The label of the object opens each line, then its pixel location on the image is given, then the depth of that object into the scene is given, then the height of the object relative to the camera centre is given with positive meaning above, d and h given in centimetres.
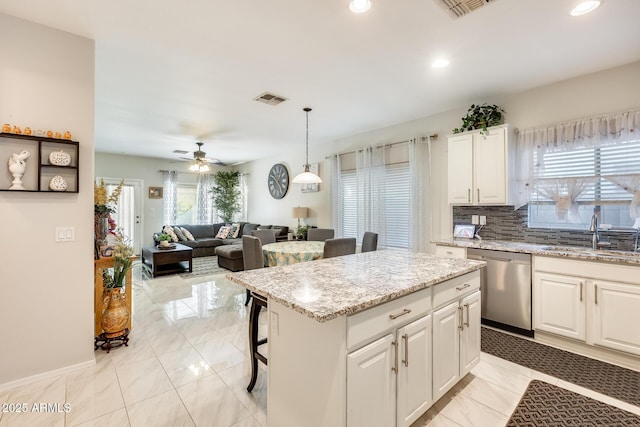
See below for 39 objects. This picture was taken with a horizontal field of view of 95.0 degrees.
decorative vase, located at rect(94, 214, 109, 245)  276 -14
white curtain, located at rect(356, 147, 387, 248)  487 +38
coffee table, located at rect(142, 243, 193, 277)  535 -87
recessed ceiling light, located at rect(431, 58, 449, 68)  271 +141
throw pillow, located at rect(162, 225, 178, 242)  663 -43
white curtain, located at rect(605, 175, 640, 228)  267 +23
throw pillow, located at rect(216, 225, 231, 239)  774 -51
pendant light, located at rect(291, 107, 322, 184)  397 +48
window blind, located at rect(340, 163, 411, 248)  462 +12
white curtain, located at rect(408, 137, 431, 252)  429 +26
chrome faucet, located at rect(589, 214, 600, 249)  286 -18
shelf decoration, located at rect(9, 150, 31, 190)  211 +33
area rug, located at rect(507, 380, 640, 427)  181 -128
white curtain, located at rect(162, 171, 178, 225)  787 +41
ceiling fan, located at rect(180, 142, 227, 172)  542 +93
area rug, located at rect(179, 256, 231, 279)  558 -113
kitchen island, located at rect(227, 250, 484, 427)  133 -67
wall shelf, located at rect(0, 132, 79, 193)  212 +38
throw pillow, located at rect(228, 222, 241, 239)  769 -47
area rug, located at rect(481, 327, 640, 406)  214 -127
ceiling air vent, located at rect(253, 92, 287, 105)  354 +143
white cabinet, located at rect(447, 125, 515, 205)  327 +56
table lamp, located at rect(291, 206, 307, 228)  620 +2
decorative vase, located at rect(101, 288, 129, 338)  269 -95
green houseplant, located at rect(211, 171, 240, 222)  845 +55
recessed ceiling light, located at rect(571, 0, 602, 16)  194 +140
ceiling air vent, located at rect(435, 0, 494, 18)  190 +137
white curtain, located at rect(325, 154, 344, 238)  557 +37
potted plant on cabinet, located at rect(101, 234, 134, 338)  270 -77
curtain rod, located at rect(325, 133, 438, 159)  420 +112
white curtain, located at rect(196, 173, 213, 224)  837 +38
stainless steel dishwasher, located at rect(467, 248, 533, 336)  293 -79
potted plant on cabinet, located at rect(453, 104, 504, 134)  345 +115
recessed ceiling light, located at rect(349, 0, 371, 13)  194 +140
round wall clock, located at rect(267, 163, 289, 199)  704 +80
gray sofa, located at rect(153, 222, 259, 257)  707 -66
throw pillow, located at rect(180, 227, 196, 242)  716 -52
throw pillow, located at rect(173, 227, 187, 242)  705 -51
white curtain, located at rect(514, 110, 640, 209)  275 +78
